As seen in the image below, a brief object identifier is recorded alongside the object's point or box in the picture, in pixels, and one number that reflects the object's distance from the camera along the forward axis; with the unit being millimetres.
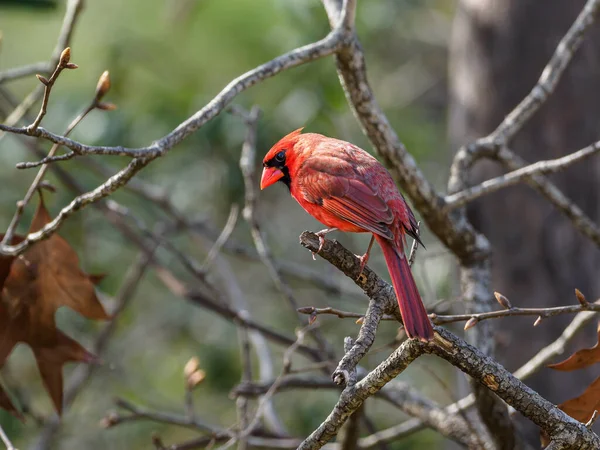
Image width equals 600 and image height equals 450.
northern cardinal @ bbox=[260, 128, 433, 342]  5434
